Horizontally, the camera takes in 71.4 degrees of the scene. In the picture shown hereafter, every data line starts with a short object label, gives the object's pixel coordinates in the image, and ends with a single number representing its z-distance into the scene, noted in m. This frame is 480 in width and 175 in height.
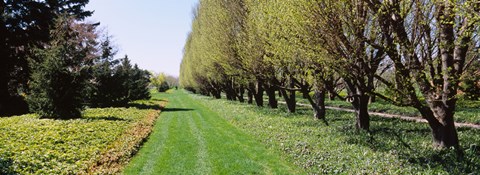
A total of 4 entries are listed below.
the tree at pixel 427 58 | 8.43
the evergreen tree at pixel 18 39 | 25.30
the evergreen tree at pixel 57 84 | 19.02
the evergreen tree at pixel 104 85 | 30.33
